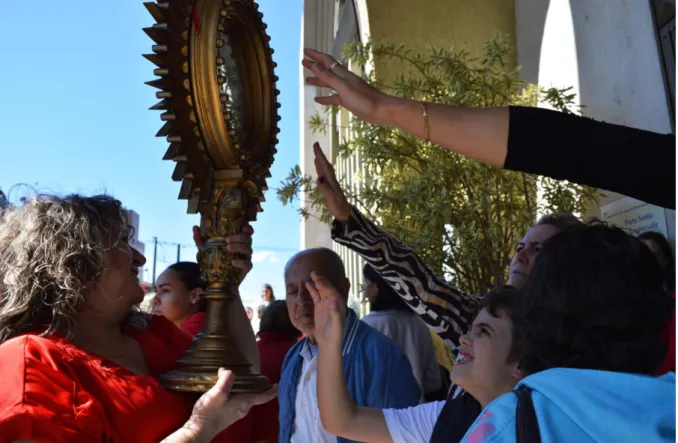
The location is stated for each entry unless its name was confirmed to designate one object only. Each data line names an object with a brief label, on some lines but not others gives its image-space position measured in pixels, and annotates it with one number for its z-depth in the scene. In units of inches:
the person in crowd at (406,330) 169.0
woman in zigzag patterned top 99.4
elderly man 106.8
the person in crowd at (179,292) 154.2
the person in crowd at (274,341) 127.6
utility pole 767.9
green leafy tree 161.2
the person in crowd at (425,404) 65.8
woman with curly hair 57.2
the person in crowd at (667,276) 49.3
